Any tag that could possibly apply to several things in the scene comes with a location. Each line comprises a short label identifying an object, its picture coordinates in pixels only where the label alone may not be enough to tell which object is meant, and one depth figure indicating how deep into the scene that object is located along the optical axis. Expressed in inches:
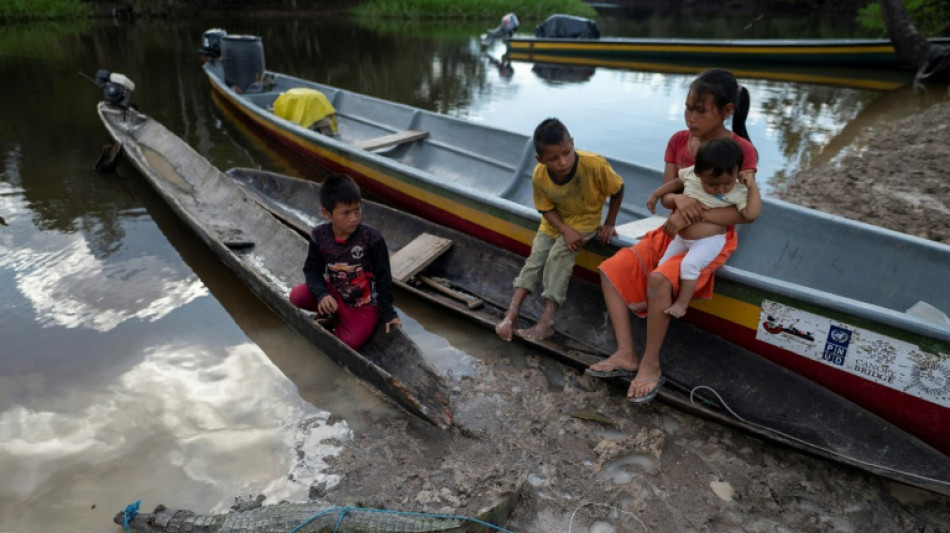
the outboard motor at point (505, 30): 808.9
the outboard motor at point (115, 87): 330.0
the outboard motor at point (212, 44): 463.8
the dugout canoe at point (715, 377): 113.3
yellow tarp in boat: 305.7
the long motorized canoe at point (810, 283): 109.7
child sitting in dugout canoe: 133.5
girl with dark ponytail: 124.1
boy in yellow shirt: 144.3
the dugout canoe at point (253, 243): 138.5
